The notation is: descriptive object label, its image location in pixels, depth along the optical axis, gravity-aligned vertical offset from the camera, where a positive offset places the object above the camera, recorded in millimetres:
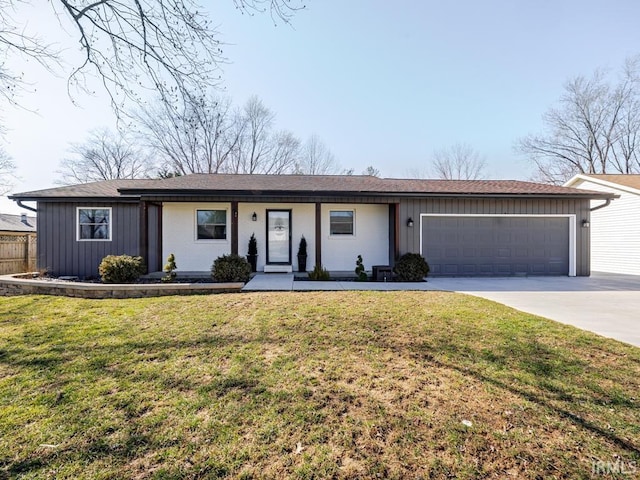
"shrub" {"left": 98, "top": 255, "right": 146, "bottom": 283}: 8157 -782
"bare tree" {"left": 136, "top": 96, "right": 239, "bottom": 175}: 21862 +7185
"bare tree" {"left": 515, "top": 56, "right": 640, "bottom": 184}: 22484 +8643
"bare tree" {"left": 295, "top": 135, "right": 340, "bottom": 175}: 27484 +7424
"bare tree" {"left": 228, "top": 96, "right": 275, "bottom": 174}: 25062 +8423
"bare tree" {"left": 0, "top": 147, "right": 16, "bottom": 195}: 23055 +5225
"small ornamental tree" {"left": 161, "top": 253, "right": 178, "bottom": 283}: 8211 -790
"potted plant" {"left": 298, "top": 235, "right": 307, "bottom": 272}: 11359 -613
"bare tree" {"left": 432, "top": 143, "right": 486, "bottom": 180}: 31156 +7917
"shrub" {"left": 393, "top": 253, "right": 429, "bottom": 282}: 9484 -886
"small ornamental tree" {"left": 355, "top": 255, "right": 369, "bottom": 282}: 9430 -1059
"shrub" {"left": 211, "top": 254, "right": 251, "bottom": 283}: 8312 -810
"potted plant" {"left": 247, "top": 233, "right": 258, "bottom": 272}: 11281 -464
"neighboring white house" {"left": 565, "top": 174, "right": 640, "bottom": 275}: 12125 +538
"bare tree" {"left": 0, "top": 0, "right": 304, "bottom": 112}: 4996 +3386
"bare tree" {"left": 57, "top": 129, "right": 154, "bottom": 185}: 27656 +7261
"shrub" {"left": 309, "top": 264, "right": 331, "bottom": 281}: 9281 -1052
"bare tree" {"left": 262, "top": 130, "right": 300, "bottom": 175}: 26188 +7473
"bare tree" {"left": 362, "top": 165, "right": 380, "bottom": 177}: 30780 +7037
